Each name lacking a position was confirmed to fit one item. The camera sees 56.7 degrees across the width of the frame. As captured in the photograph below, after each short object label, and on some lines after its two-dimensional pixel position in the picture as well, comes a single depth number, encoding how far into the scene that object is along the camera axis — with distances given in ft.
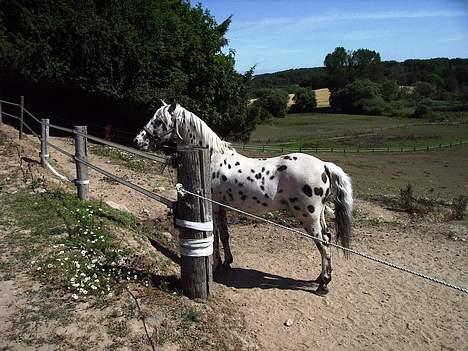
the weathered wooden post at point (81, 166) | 24.06
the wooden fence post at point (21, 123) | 39.99
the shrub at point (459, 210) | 33.35
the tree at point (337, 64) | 387.14
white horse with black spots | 18.33
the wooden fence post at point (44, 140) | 29.76
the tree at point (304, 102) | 309.83
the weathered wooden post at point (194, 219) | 14.79
